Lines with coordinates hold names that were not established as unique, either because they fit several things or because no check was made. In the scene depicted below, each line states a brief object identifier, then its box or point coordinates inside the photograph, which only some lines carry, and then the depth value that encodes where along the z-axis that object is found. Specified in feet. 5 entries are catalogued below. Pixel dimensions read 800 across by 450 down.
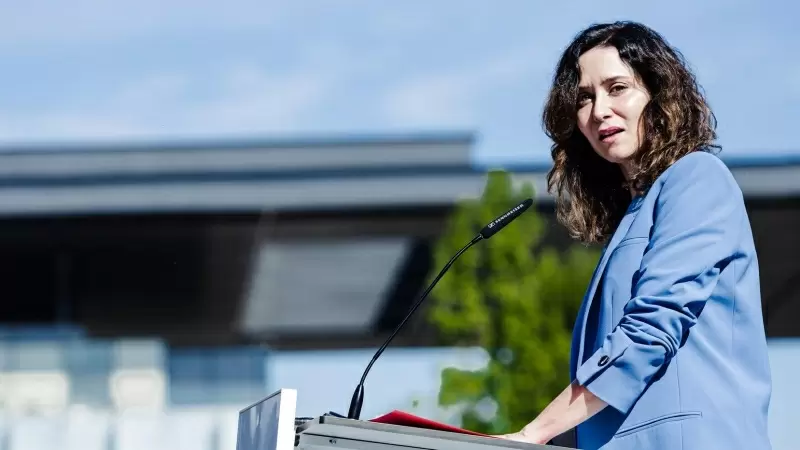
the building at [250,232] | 76.96
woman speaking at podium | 21.03
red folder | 20.52
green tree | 63.50
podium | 20.25
